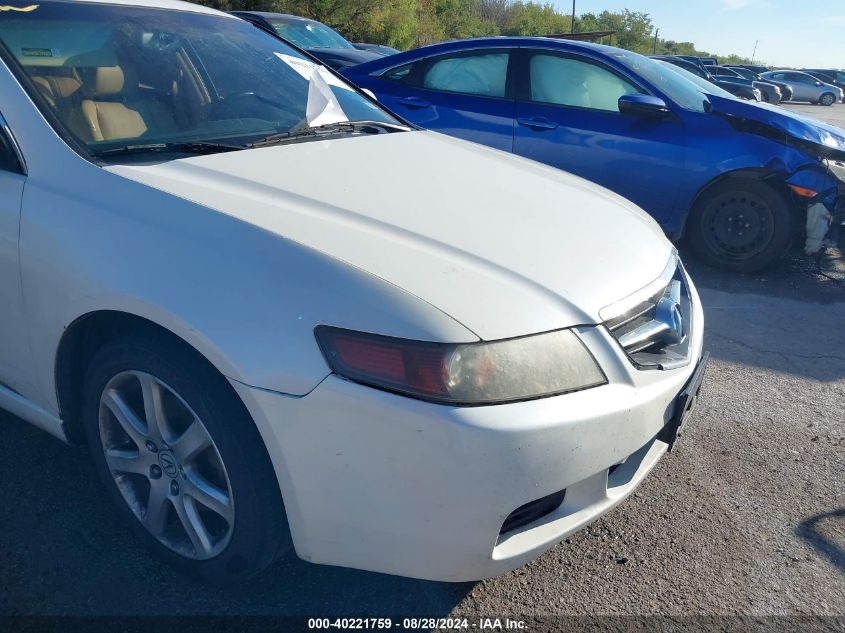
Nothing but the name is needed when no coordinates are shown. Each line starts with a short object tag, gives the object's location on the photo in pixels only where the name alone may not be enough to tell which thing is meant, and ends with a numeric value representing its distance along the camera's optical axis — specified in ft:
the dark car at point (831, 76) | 130.52
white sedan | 5.86
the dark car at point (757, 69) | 120.26
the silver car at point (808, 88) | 119.85
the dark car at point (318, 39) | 34.65
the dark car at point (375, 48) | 45.90
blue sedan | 17.43
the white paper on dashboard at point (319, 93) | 10.27
